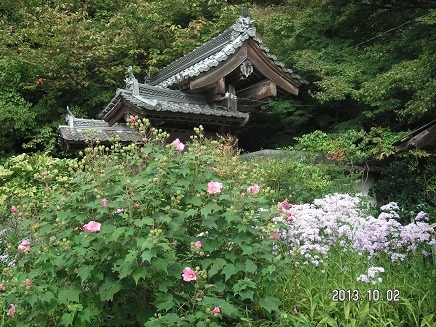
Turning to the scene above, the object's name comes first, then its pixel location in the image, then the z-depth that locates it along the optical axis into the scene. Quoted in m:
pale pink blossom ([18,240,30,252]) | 2.88
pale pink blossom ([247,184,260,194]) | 3.14
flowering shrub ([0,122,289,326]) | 2.66
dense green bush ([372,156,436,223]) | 8.97
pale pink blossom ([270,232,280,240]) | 3.01
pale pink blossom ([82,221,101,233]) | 2.71
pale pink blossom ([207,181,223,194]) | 2.88
